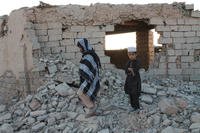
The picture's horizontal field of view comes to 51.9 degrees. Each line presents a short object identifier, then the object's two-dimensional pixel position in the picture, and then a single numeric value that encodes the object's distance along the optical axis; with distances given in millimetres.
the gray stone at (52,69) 4804
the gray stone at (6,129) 4007
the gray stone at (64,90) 4297
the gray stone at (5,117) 4358
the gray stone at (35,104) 4256
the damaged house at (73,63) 4135
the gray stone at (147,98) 4183
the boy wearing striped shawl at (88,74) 3699
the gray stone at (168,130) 3516
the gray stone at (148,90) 4406
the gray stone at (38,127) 3946
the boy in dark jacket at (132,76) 3764
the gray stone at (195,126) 3552
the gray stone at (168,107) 3756
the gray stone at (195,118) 3638
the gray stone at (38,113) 4139
